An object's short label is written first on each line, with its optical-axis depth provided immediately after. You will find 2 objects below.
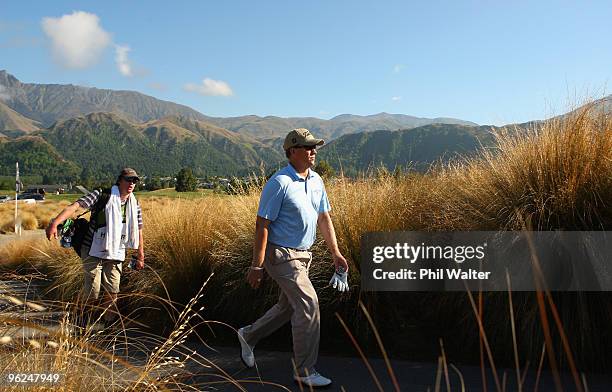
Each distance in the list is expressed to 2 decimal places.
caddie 5.87
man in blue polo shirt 4.29
